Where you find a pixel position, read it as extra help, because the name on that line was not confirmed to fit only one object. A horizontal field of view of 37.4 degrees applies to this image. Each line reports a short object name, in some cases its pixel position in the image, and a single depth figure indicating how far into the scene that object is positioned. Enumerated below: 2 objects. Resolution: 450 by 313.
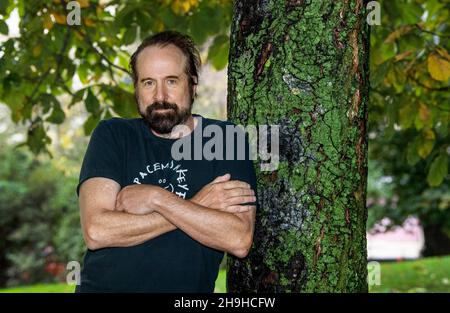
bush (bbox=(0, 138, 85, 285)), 16.81
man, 2.72
